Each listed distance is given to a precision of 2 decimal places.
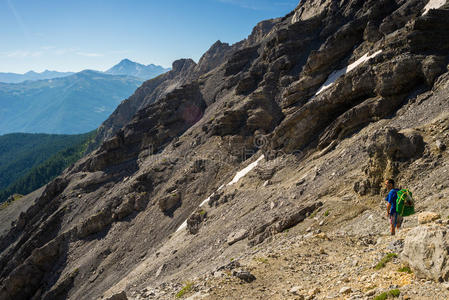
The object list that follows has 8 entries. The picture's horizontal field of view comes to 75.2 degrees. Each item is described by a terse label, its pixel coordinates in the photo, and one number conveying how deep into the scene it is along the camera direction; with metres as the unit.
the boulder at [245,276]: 14.62
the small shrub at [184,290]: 15.48
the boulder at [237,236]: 26.62
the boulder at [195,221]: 37.71
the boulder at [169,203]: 48.72
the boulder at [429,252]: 8.12
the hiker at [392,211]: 13.92
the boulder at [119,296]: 16.95
